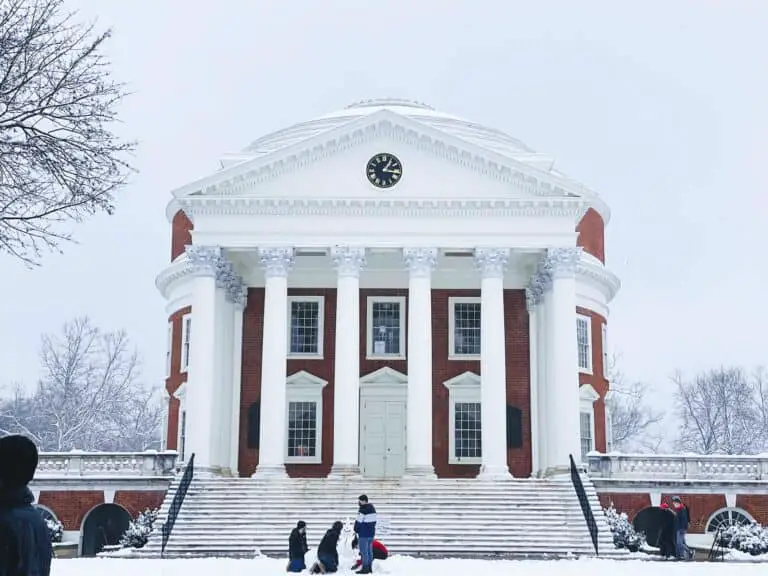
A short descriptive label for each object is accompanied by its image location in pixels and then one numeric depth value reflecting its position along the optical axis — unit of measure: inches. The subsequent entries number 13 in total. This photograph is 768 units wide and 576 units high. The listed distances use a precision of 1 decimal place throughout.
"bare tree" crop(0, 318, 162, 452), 2571.4
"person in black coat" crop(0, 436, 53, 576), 212.8
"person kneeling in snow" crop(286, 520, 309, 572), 850.1
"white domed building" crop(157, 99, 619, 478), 1342.3
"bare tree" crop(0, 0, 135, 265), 659.4
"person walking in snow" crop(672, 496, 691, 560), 1029.8
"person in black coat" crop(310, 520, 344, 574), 837.2
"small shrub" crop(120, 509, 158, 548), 1155.9
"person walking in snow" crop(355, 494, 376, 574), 831.1
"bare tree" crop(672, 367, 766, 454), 2915.8
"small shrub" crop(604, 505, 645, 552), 1176.8
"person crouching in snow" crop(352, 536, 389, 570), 852.6
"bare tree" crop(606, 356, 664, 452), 3078.2
